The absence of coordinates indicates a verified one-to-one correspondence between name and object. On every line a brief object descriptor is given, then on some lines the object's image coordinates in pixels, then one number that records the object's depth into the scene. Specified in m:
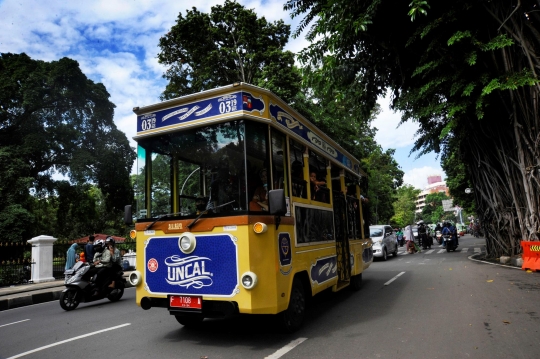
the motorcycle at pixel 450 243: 20.36
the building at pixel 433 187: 124.81
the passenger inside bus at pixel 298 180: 5.49
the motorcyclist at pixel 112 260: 9.28
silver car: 16.91
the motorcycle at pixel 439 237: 25.52
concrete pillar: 15.10
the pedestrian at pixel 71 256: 13.39
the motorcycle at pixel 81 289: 8.48
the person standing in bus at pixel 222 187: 4.84
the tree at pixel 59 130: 24.14
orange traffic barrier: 10.53
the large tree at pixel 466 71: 9.46
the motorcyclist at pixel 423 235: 23.59
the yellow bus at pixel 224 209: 4.56
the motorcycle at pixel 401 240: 31.25
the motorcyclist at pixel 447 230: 20.52
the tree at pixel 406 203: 67.00
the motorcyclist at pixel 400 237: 30.26
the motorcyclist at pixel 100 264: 8.88
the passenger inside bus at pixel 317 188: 6.25
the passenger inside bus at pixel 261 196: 4.77
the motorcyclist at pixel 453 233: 20.44
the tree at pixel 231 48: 17.94
